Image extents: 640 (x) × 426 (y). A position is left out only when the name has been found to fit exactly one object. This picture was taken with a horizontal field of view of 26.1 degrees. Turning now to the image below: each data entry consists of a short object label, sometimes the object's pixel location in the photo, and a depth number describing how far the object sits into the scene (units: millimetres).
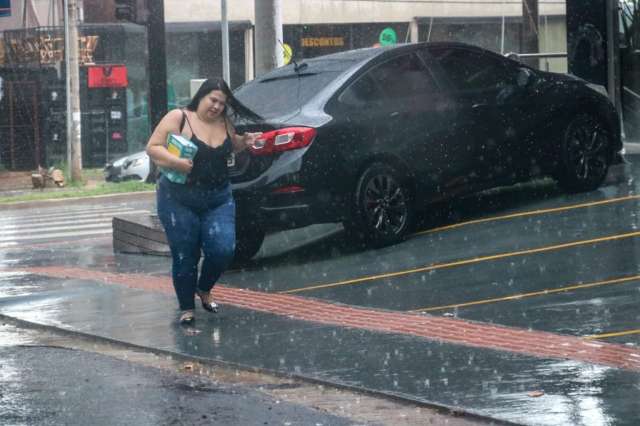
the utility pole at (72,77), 29922
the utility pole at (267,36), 15922
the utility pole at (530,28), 25625
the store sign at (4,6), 31234
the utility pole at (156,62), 20562
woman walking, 9547
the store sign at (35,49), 36344
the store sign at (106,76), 37125
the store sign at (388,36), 41562
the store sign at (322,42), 40594
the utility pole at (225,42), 24562
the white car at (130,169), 31453
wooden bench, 13883
